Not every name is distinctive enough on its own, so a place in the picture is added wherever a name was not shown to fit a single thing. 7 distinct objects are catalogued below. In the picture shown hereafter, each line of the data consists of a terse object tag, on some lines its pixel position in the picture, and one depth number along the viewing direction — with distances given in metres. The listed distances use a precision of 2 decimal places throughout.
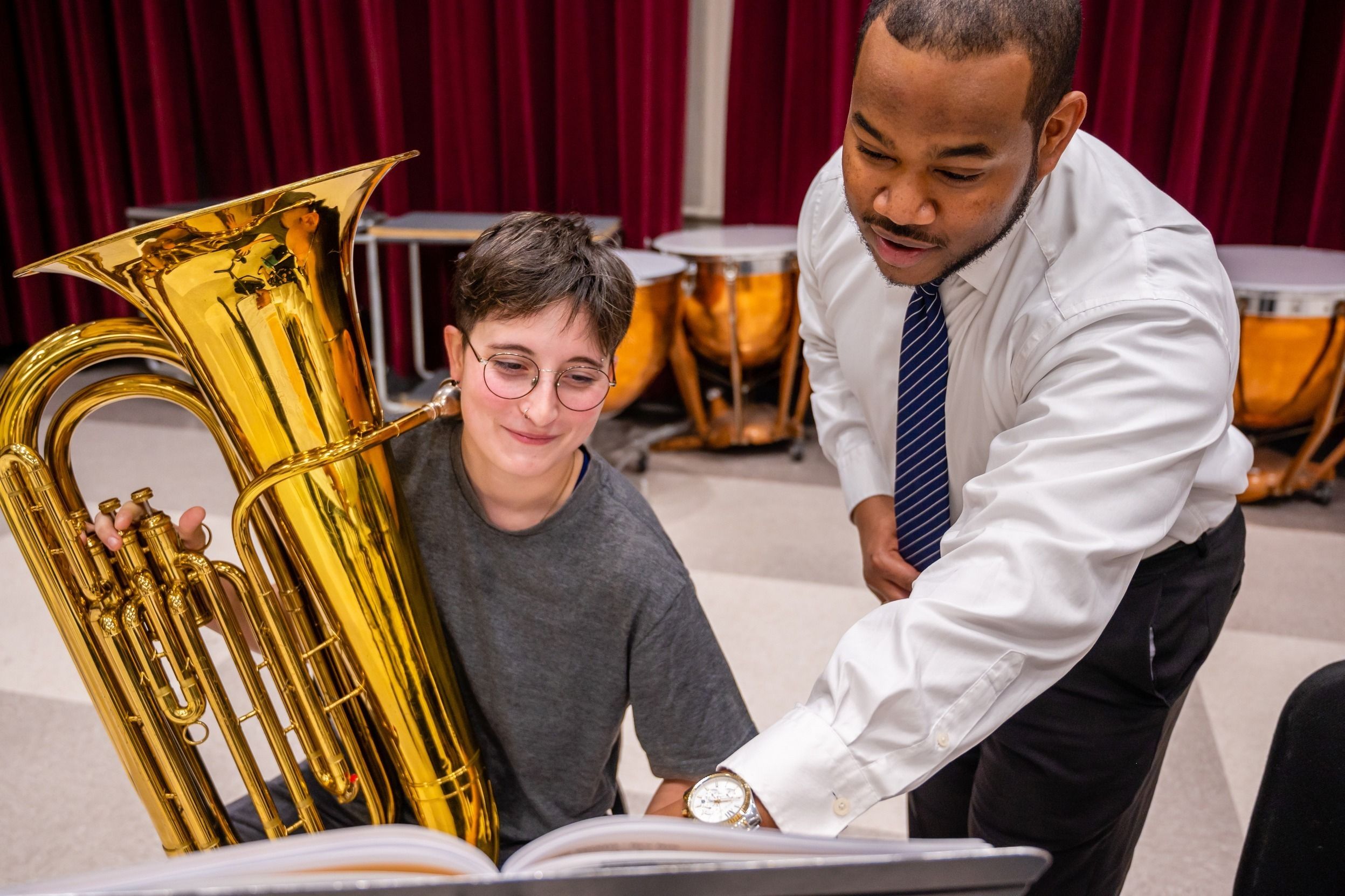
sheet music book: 0.50
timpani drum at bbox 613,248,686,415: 3.01
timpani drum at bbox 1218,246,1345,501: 2.72
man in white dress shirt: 0.84
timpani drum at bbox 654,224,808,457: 3.19
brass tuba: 0.87
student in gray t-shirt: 1.06
